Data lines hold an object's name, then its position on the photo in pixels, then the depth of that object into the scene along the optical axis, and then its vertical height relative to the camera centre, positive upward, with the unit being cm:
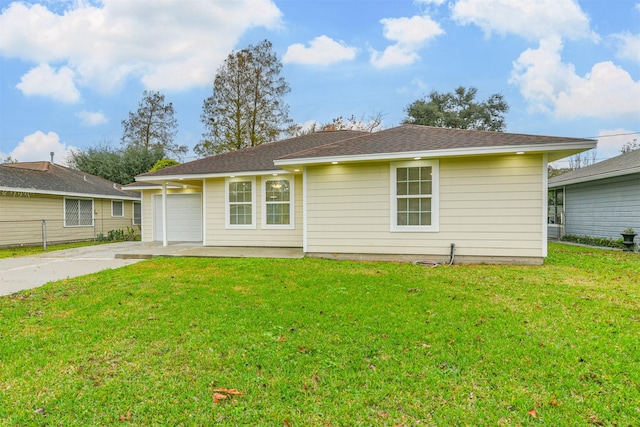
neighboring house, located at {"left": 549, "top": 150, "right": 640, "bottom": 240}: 1031 +16
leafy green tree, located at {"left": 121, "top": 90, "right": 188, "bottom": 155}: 2625 +656
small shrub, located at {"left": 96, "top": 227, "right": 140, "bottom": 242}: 1506 -142
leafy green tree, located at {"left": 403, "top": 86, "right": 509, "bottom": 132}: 2591 +757
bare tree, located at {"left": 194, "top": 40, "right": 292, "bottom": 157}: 2098 +692
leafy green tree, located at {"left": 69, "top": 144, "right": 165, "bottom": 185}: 2275 +304
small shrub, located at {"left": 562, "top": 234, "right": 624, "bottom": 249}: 1061 -132
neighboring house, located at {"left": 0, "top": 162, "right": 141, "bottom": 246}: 1232 +5
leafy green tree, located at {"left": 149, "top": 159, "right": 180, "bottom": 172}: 1941 +256
